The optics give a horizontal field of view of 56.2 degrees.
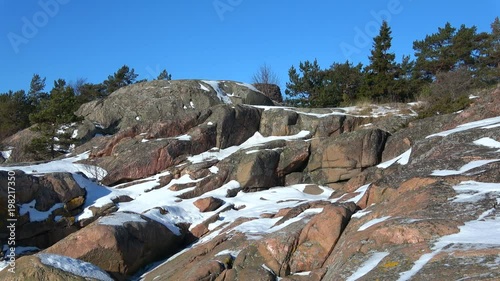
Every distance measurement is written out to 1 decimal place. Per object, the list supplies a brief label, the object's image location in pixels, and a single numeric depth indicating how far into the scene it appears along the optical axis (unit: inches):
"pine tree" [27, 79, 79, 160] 958.2
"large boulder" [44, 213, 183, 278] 464.8
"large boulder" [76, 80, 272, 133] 1055.6
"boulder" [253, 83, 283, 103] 1475.3
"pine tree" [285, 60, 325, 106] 1409.4
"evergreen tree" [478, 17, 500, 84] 1209.4
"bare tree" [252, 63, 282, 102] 1476.4
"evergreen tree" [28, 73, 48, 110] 1568.3
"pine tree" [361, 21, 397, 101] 1197.7
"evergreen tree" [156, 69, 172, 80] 1842.4
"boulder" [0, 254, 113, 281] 370.3
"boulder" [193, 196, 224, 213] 618.2
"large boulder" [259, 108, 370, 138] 877.2
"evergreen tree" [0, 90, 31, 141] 1391.5
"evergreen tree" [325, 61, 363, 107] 1298.0
